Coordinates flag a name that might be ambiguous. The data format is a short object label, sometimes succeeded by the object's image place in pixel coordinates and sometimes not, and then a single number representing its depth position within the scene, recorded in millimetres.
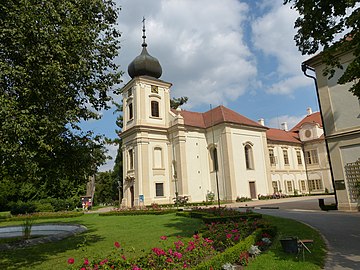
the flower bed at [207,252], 5388
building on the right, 15648
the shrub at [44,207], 34062
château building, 32375
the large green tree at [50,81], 6970
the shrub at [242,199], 31603
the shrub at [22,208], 32938
